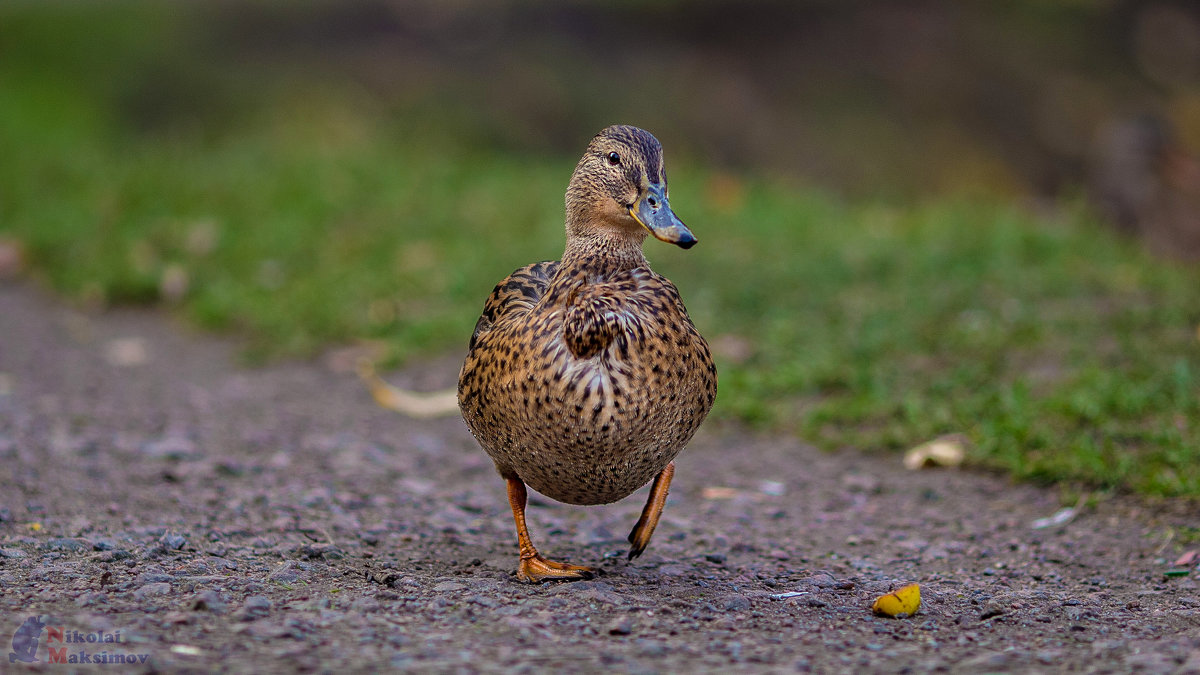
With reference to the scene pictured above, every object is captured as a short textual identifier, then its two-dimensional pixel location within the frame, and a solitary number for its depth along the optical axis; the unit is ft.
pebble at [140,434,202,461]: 30.25
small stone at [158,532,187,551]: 21.76
